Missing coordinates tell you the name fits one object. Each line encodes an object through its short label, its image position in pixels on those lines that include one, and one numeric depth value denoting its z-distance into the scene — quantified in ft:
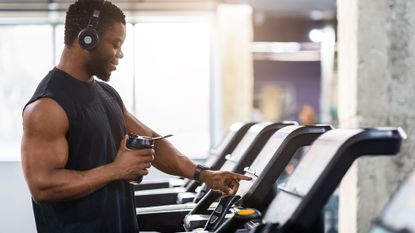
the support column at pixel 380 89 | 15.34
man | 8.02
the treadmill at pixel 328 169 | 7.29
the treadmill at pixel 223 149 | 14.94
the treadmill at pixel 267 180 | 9.66
